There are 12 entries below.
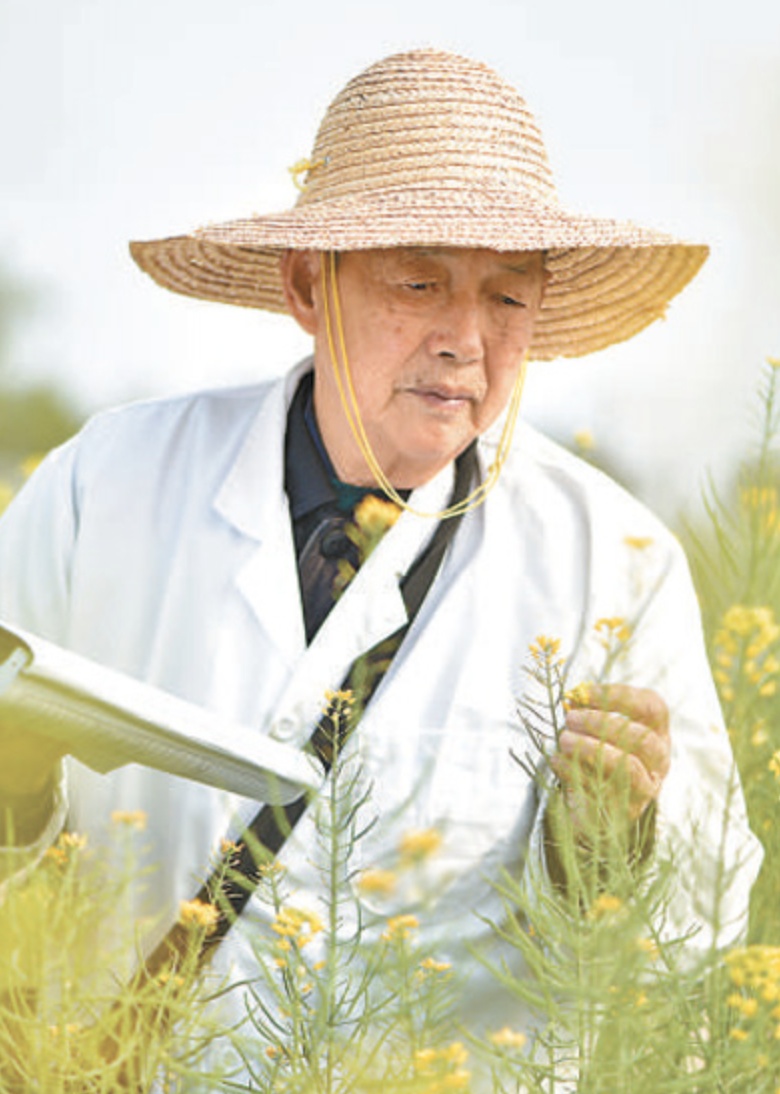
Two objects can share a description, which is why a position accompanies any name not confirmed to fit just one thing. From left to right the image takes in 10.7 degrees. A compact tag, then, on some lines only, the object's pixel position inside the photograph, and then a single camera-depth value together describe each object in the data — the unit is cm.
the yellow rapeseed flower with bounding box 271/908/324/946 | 254
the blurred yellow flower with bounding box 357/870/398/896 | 239
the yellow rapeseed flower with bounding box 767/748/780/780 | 270
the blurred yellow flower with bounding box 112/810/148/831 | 251
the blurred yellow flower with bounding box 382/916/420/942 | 251
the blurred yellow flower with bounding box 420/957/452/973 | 256
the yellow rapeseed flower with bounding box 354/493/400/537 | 257
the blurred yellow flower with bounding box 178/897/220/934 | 255
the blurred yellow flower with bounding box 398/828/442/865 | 239
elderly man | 293
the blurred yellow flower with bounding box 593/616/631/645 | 254
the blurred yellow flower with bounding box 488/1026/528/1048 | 247
